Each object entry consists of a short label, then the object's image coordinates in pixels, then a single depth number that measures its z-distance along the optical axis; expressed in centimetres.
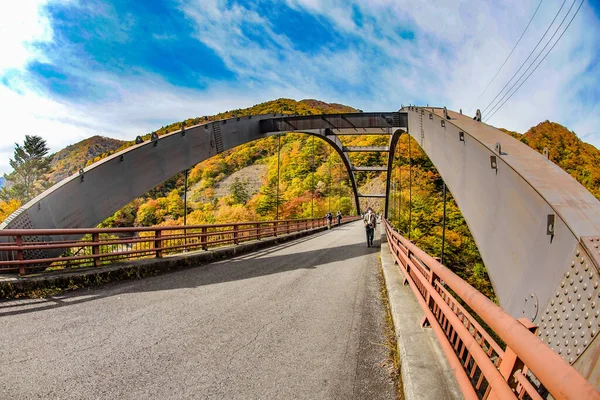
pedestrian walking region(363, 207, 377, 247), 1518
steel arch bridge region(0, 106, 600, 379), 296
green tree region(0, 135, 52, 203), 7394
